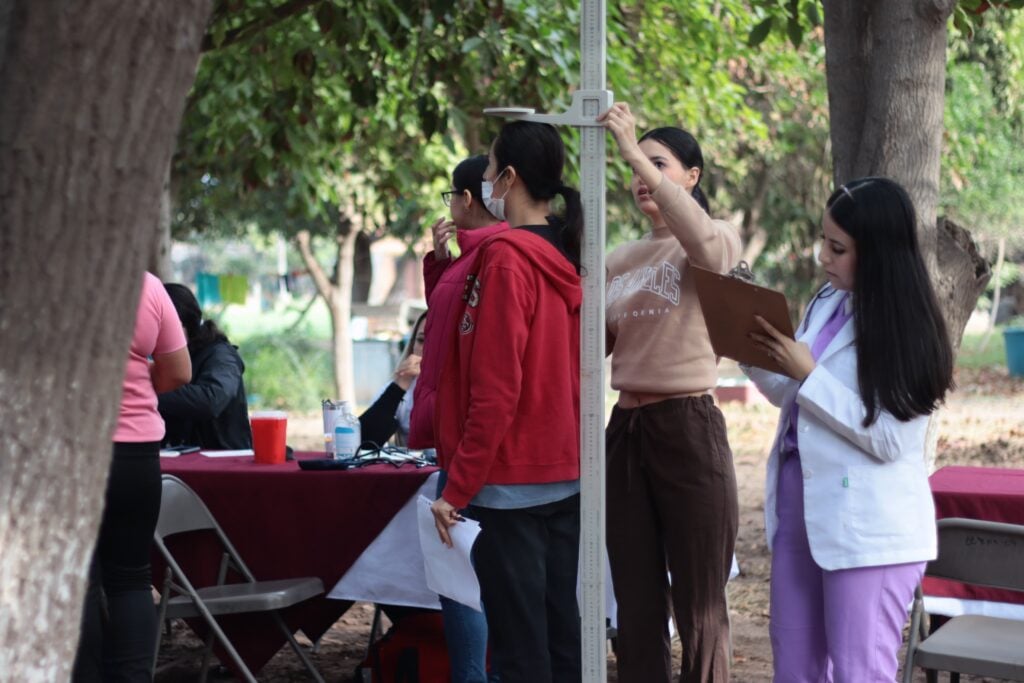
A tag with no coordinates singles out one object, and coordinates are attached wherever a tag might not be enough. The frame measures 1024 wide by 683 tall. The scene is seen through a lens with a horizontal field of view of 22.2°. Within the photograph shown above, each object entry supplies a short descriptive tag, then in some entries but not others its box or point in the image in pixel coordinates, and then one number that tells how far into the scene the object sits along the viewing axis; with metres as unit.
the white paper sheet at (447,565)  6.78
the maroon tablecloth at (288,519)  9.41
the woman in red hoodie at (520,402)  6.42
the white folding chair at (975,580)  6.88
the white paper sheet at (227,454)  10.68
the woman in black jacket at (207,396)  10.85
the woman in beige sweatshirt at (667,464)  7.43
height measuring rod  6.01
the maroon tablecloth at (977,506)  8.29
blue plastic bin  44.26
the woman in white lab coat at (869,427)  6.01
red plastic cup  9.91
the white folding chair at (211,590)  9.04
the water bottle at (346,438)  9.86
